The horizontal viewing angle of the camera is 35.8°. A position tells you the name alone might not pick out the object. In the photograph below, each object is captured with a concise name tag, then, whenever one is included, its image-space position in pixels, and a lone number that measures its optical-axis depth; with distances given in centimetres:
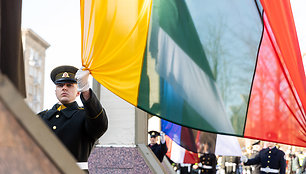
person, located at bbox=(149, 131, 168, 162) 844
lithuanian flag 371
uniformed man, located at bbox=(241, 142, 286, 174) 1117
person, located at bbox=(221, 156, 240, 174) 1684
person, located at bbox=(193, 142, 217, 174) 1531
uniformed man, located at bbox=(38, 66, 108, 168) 302
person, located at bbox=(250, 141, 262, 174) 1170
